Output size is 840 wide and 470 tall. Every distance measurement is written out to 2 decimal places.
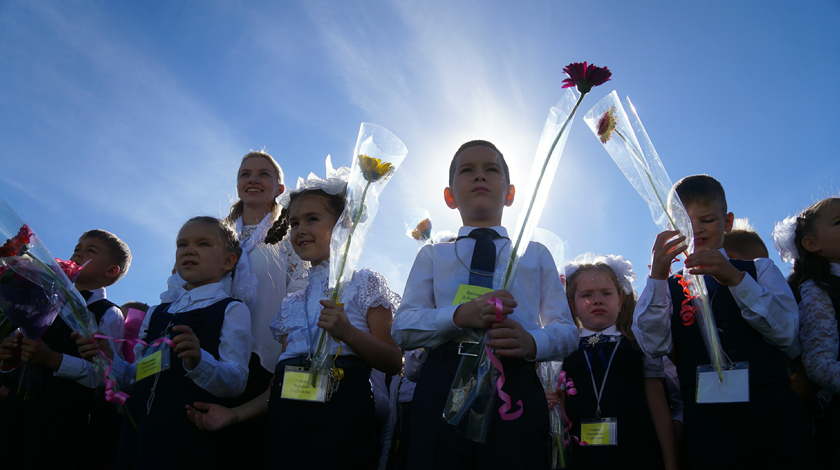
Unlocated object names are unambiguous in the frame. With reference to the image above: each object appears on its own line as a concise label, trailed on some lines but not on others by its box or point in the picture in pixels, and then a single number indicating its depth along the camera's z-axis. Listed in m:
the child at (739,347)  2.18
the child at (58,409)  3.02
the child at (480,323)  1.78
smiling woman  2.97
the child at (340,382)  2.26
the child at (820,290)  2.42
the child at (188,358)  2.36
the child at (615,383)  2.78
